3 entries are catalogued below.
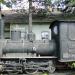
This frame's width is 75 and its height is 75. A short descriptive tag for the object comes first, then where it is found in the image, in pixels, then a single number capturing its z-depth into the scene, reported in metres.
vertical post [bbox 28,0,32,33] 13.56
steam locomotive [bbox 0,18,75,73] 6.47
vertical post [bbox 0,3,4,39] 6.90
